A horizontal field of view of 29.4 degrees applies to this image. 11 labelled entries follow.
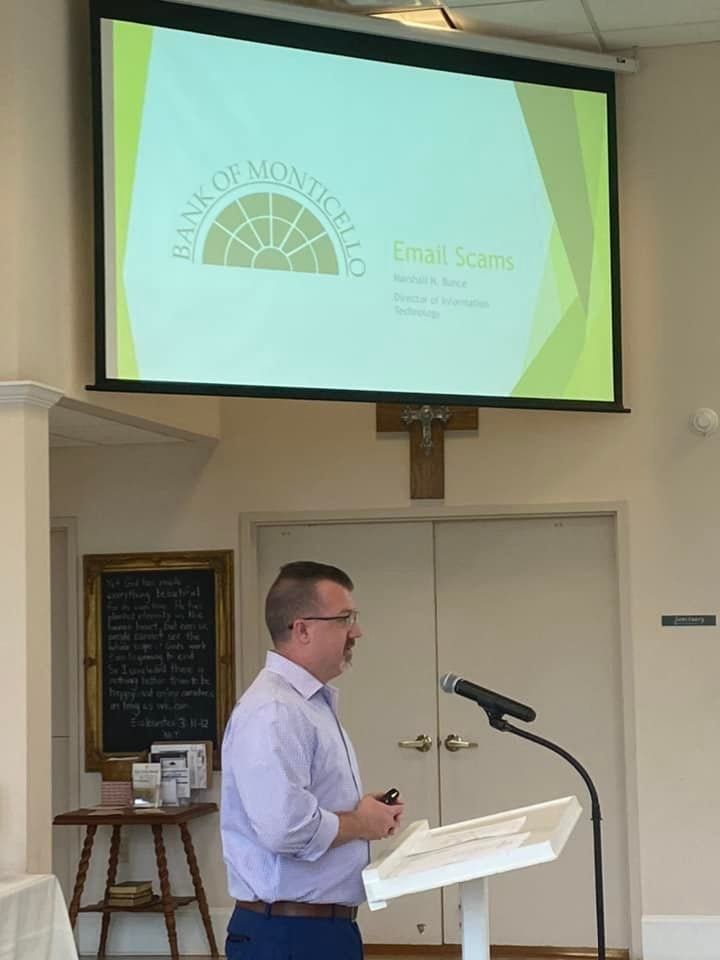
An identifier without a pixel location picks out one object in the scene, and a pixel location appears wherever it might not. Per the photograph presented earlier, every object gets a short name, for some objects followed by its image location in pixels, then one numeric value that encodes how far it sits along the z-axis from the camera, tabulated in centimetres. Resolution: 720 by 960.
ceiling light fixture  577
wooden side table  595
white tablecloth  403
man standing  276
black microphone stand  310
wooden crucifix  628
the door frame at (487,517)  602
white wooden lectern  208
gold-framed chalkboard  643
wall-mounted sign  602
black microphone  302
